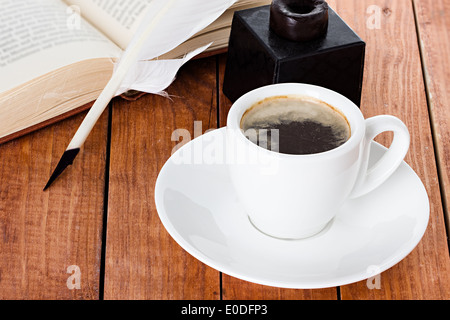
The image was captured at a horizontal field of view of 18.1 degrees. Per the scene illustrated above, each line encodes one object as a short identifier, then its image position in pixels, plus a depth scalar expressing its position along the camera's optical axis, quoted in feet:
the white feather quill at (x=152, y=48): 2.44
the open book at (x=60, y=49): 2.52
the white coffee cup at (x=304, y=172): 2.19
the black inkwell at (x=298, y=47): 2.47
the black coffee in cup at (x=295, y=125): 2.23
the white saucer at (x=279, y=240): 2.19
